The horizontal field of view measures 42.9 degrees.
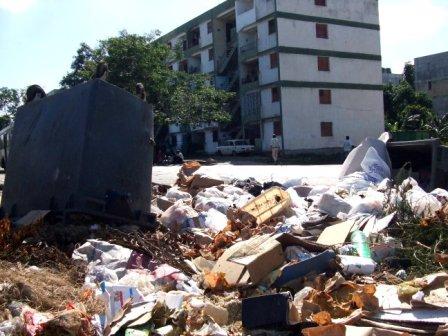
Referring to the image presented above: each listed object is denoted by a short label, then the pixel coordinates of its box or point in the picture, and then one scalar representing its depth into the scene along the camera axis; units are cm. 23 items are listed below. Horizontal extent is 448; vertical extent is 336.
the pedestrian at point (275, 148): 2173
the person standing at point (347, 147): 2348
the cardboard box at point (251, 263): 393
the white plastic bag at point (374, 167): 791
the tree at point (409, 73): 4228
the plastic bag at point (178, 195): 765
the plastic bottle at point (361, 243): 455
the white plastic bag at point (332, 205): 596
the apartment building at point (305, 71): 3000
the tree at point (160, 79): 2833
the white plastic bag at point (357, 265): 411
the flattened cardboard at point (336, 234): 480
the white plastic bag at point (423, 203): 539
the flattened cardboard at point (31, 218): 477
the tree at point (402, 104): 3206
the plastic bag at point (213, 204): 679
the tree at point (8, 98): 5206
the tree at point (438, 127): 2039
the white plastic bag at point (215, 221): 600
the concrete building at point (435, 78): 3922
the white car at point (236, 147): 3052
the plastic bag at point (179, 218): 581
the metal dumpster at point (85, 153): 506
